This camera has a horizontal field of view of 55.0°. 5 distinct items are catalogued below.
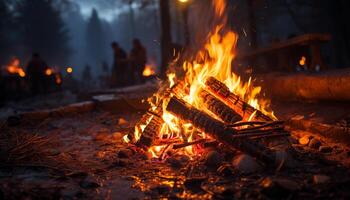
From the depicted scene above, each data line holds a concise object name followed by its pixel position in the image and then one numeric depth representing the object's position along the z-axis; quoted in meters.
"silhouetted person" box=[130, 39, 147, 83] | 14.40
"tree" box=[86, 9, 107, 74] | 75.88
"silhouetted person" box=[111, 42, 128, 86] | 14.39
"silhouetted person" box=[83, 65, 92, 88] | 31.27
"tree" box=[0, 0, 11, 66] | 40.22
